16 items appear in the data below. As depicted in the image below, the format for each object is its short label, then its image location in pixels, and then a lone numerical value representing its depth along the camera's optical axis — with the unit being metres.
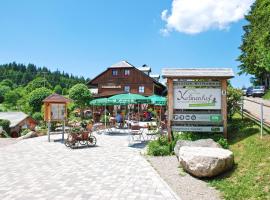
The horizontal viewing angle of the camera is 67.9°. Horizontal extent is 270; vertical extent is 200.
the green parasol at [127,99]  12.53
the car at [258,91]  26.14
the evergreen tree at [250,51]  22.05
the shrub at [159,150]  7.94
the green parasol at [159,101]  14.14
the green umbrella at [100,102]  13.95
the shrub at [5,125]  20.55
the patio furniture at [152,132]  11.63
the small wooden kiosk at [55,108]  11.93
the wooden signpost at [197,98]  8.38
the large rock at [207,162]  5.64
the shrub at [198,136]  8.14
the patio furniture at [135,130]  10.75
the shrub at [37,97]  24.89
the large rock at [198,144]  7.04
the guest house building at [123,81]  31.50
